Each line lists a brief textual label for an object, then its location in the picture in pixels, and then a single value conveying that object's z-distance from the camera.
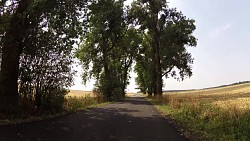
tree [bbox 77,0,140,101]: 24.44
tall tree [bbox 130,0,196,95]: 24.01
